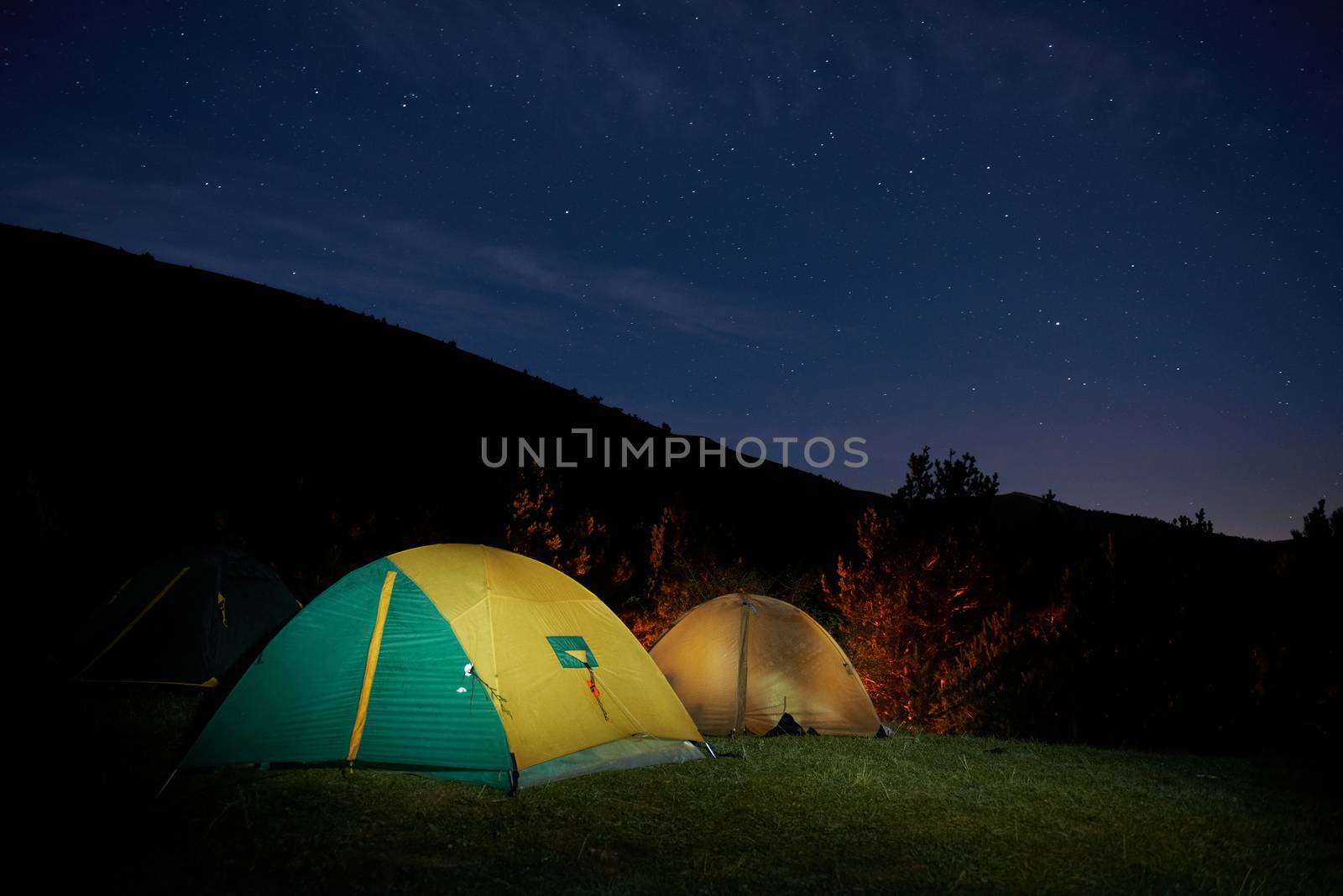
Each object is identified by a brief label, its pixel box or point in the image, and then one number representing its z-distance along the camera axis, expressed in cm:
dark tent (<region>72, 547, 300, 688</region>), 1000
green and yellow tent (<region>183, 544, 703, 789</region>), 618
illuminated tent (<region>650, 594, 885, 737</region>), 988
